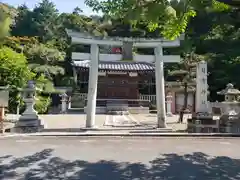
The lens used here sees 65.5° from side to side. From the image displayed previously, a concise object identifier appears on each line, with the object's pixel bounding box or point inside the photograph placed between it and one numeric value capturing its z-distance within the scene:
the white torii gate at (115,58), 7.60
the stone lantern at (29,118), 7.12
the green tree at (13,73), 10.03
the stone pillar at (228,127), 7.25
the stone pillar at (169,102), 13.90
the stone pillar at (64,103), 15.38
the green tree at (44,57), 17.18
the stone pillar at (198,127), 7.23
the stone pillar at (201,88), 7.49
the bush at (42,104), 13.48
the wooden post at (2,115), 6.84
